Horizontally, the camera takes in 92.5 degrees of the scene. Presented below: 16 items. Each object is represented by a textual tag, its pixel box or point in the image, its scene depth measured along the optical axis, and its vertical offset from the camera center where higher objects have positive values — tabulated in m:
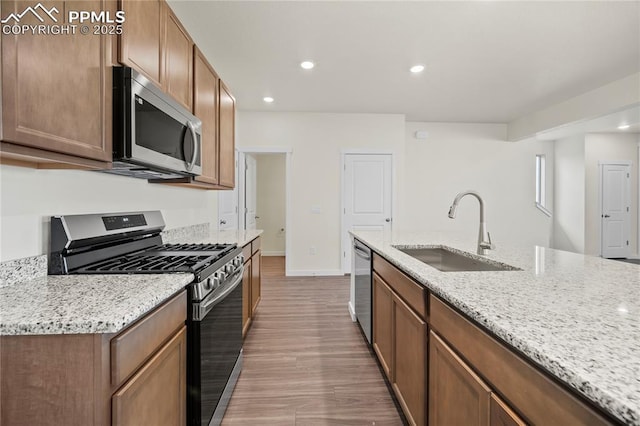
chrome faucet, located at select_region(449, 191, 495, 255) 1.86 -0.12
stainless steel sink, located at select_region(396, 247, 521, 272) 1.77 -0.33
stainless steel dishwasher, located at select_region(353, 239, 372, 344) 2.38 -0.64
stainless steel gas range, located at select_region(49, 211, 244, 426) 1.29 -0.28
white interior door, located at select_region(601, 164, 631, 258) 6.38 +0.00
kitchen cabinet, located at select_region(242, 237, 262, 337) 2.45 -0.64
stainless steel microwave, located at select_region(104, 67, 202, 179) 1.25 +0.37
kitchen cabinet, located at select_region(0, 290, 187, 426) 0.78 -0.44
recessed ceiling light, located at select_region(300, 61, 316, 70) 3.23 +1.55
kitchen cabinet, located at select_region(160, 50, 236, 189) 2.18 +0.70
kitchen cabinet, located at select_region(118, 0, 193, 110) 1.35 +0.84
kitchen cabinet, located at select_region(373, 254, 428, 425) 1.32 -0.66
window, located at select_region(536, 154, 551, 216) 6.31 +0.63
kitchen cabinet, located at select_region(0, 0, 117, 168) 0.87 +0.37
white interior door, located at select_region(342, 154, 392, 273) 5.11 +0.26
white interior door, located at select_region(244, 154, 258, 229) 5.16 +0.30
